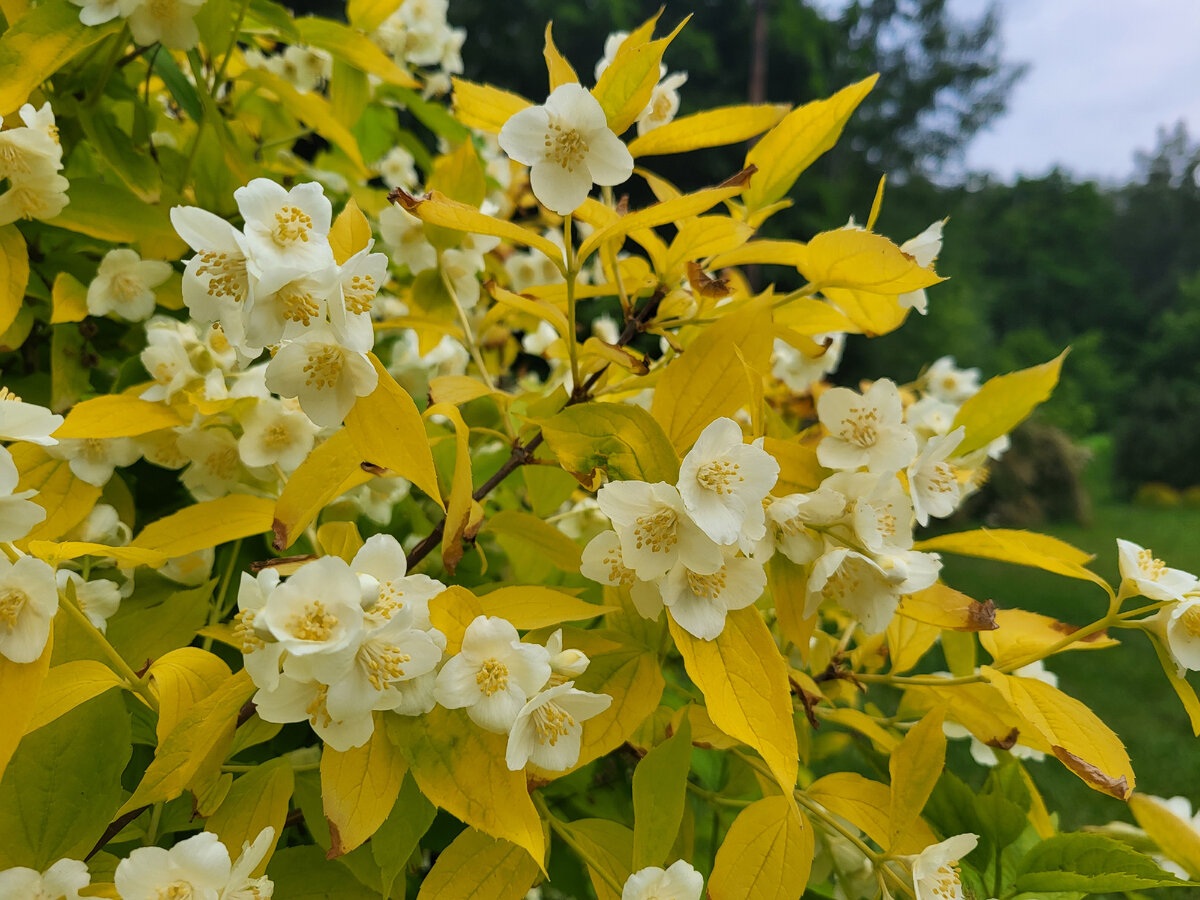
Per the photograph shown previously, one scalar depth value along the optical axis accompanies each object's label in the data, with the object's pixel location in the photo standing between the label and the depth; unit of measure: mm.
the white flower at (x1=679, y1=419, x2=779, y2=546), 394
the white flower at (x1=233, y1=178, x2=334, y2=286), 365
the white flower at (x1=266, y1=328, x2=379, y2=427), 384
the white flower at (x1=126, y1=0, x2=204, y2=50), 546
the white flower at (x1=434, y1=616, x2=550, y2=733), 377
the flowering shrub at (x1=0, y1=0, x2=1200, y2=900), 374
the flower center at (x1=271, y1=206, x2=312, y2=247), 381
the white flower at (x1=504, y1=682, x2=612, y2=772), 376
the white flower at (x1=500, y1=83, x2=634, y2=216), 418
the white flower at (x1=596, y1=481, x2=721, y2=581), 404
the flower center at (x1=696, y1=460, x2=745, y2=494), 399
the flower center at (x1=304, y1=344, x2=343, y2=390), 391
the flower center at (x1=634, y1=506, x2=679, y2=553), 412
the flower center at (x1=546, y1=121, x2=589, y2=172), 433
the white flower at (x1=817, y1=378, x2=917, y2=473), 478
